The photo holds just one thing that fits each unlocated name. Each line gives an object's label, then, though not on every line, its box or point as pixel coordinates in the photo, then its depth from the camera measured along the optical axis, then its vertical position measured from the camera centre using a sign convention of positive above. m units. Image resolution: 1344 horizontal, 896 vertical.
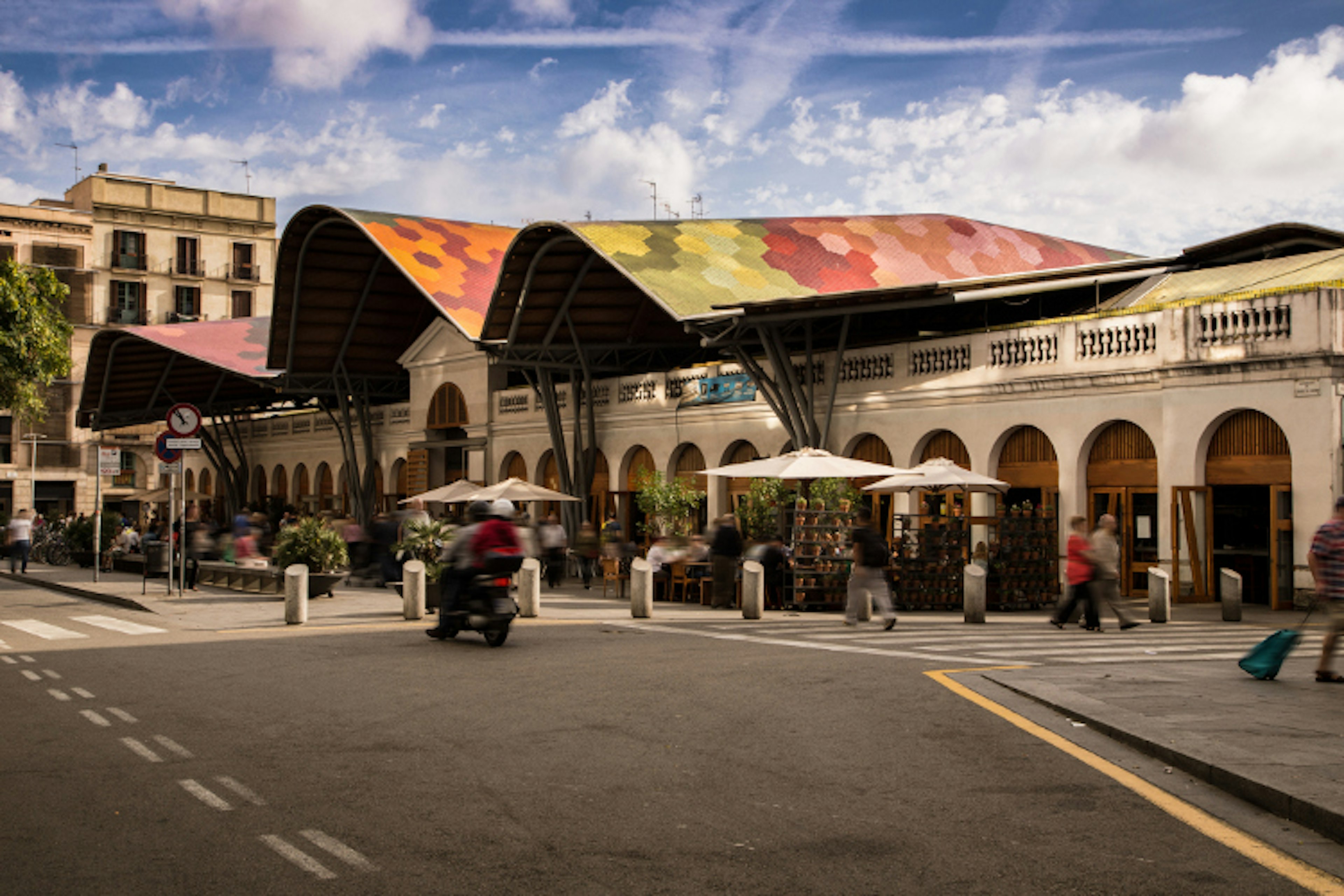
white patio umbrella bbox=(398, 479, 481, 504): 34.91 +0.60
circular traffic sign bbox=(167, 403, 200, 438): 23.73 +1.67
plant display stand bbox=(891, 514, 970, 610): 22.72 -0.84
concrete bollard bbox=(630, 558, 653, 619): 21.11 -1.17
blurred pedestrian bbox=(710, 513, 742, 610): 23.23 -0.74
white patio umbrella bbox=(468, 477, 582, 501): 32.16 +0.57
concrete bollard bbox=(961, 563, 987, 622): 19.56 -1.13
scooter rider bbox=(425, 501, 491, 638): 15.89 -0.58
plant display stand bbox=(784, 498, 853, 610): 22.53 -0.73
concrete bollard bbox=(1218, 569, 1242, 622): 19.23 -1.08
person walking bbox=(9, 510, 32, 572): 36.56 -0.72
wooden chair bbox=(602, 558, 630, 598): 27.47 -1.22
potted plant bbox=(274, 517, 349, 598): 25.19 -0.68
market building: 21.56 +3.41
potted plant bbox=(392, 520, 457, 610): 24.11 -0.45
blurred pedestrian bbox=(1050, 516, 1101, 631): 17.86 -0.73
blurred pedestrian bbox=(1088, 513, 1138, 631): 17.91 -0.62
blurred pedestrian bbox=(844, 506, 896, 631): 18.64 -0.72
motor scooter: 15.67 -0.99
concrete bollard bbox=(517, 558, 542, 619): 21.23 -1.18
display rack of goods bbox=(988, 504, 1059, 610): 22.55 -0.72
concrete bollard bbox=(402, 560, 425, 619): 20.36 -1.16
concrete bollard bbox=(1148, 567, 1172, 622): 19.20 -1.11
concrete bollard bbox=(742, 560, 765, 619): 20.72 -1.14
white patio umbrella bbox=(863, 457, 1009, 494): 22.94 +0.66
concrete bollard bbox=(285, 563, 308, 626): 19.73 -1.19
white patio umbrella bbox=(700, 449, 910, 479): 23.14 +0.88
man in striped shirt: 11.46 -0.46
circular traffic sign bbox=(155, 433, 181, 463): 23.86 +1.13
